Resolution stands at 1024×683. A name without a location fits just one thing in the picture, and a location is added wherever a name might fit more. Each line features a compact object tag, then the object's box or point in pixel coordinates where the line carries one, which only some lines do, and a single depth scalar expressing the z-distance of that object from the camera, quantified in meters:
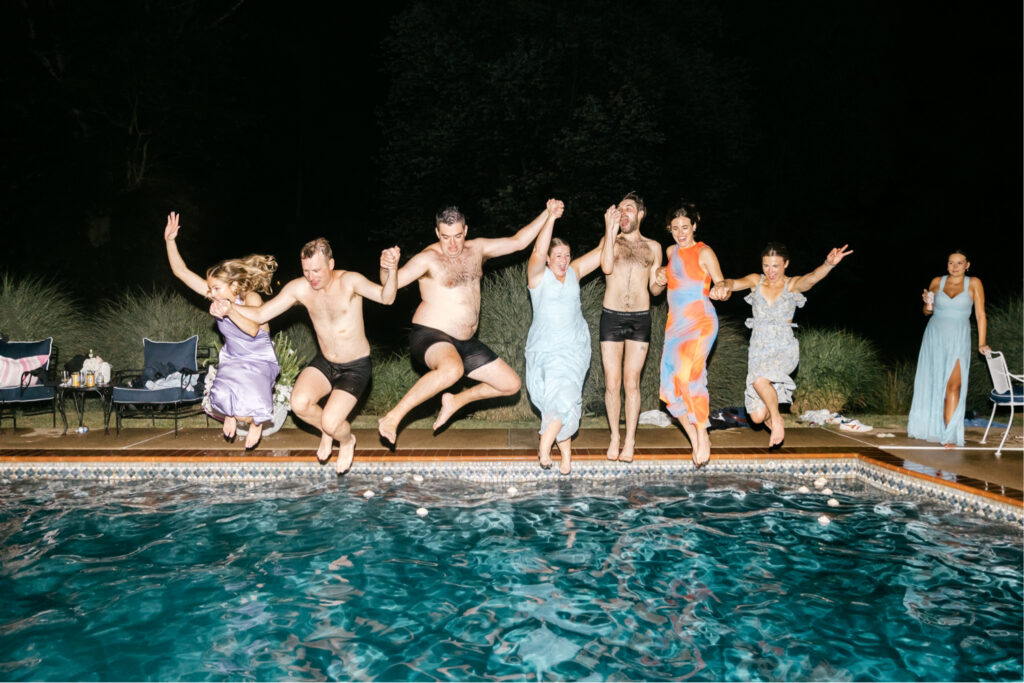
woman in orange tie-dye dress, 6.96
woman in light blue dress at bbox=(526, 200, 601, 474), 6.74
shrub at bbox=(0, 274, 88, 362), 10.11
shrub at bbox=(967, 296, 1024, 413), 10.31
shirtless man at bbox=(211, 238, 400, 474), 6.15
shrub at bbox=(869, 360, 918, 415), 10.46
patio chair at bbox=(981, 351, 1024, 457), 7.20
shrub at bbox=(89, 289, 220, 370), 10.14
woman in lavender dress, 6.52
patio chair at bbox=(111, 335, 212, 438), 8.05
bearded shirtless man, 6.98
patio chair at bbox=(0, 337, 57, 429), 8.33
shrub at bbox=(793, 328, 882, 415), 9.79
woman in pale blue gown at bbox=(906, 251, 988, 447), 7.59
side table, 8.23
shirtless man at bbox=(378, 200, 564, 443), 6.33
